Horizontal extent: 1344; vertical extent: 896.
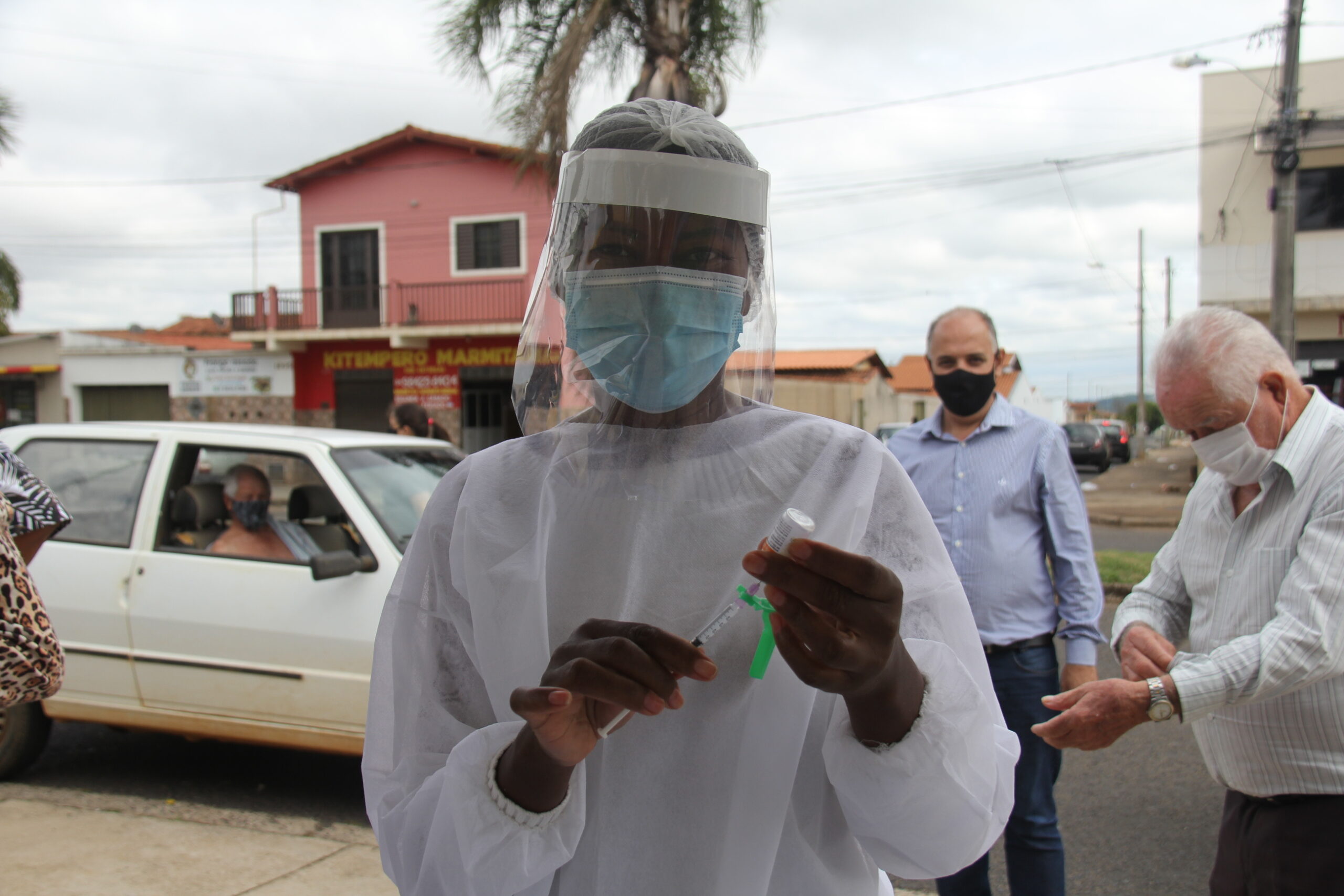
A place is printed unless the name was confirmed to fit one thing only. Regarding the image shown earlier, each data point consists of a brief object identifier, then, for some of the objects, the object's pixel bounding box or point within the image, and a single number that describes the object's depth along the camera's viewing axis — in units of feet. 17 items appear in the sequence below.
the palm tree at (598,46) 34.19
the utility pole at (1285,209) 37.01
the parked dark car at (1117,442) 116.37
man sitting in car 15.35
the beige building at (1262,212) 53.42
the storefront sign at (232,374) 77.05
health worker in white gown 3.82
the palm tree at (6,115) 49.96
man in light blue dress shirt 10.14
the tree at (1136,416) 203.00
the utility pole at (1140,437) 104.47
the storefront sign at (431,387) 73.56
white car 14.12
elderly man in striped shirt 6.66
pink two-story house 70.79
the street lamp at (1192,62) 41.09
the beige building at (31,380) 88.48
